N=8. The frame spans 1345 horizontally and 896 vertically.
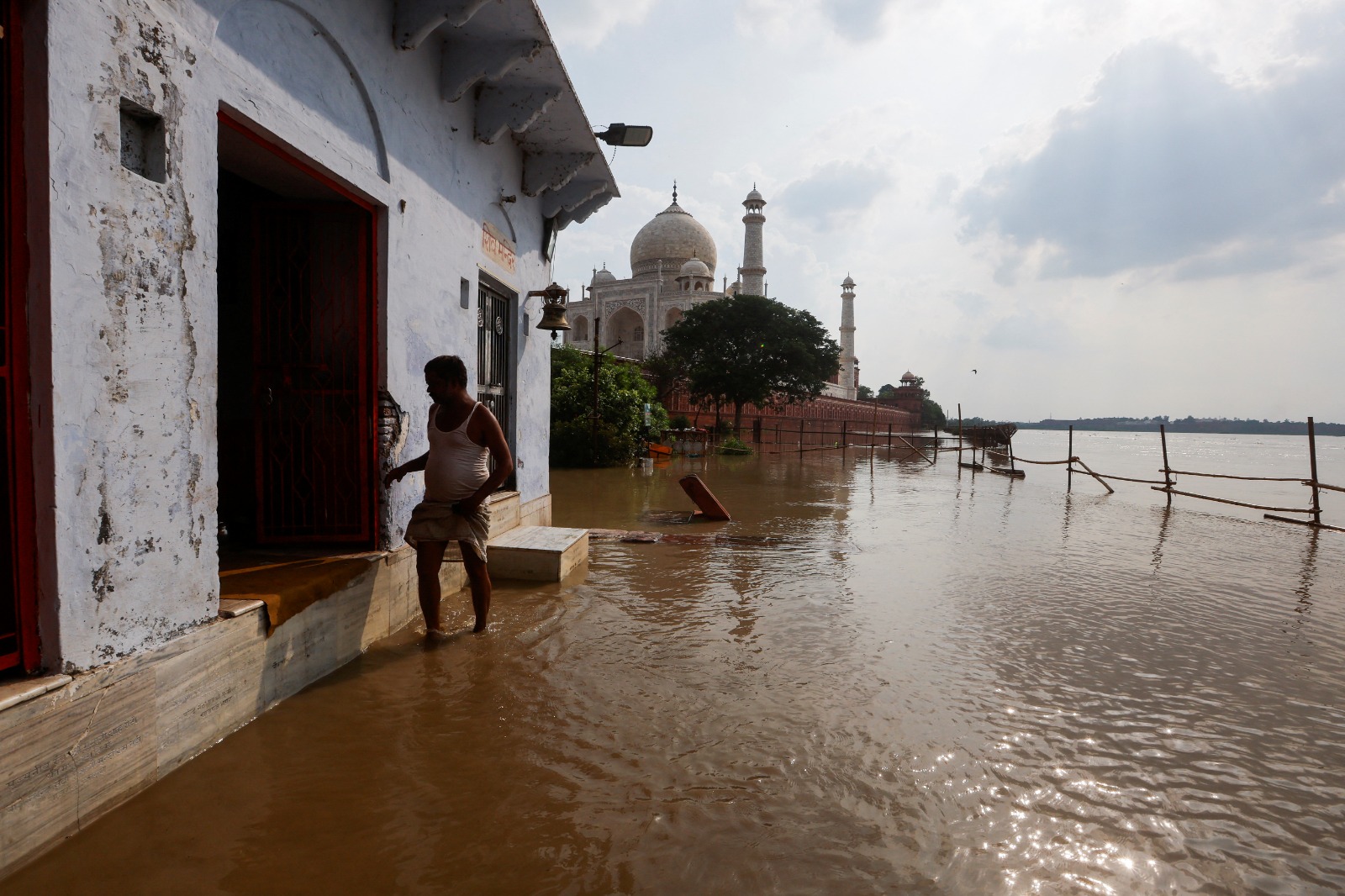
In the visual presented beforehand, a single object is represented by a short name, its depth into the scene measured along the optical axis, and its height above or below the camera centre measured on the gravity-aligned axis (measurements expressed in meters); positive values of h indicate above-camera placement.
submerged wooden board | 9.76 -1.00
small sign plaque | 6.10 +1.53
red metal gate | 4.32 +0.29
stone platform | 2.05 -1.01
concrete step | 5.72 -1.06
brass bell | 7.30 +1.16
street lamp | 7.22 +2.88
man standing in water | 3.97 -0.29
